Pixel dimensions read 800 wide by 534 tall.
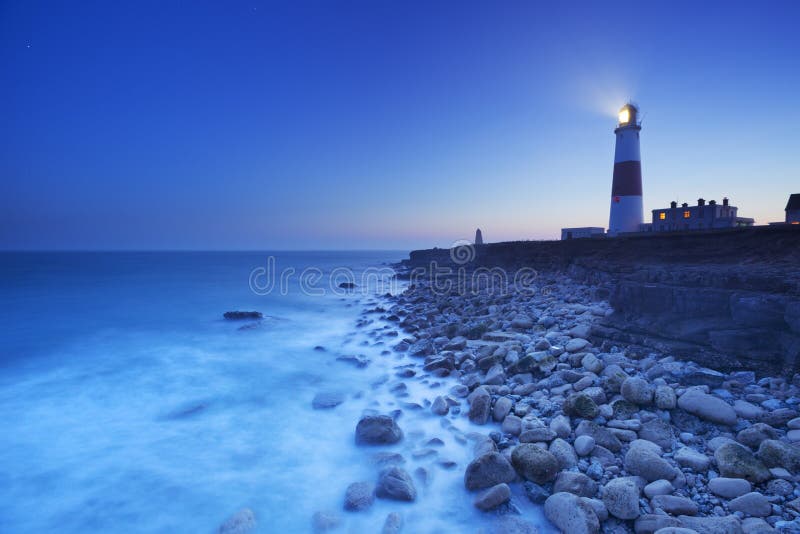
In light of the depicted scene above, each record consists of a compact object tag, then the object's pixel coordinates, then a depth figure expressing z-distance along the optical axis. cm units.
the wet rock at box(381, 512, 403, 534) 292
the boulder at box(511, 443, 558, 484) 296
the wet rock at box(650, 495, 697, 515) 239
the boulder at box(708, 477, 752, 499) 244
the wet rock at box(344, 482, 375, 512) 321
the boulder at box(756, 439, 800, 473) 253
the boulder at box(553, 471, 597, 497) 273
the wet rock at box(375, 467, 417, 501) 323
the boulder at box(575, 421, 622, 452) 312
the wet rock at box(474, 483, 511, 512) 290
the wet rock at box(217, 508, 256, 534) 313
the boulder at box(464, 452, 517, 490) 308
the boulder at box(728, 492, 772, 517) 229
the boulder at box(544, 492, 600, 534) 245
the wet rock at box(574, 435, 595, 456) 312
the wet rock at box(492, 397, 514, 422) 410
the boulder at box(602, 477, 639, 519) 244
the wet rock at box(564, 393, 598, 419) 356
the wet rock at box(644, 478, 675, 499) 256
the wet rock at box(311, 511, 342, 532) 311
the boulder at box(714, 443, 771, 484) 253
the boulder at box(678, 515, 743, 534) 218
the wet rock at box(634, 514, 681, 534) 231
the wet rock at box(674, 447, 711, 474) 274
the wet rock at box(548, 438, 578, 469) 304
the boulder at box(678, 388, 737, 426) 315
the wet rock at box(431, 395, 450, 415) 460
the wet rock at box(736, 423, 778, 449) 285
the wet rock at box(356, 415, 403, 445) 421
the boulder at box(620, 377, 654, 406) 358
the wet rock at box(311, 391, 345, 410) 565
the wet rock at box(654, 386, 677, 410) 346
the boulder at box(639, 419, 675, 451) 307
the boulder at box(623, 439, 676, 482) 271
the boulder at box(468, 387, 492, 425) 417
